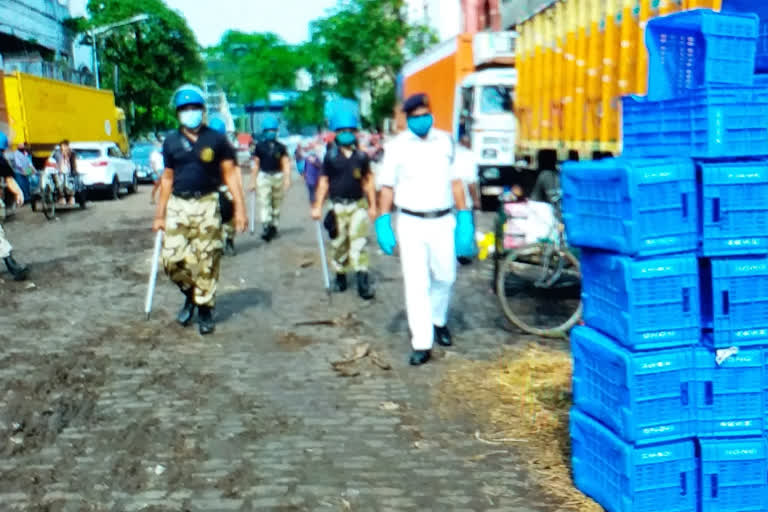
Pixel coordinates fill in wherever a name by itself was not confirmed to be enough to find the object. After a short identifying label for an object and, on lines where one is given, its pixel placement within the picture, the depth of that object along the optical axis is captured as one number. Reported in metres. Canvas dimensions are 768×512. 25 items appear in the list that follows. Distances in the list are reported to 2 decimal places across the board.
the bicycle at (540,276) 7.88
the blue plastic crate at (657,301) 3.99
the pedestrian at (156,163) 22.84
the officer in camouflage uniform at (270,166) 13.76
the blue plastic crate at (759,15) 5.14
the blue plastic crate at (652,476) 4.04
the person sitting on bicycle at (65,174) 21.25
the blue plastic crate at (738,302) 4.02
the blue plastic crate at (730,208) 4.02
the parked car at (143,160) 34.59
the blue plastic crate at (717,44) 4.03
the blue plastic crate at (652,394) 3.99
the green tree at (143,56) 57.44
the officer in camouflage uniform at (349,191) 9.82
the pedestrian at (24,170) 22.13
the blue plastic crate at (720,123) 3.99
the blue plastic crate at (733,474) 4.04
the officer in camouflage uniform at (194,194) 7.89
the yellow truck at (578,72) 9.43
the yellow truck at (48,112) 24.88
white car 24.67
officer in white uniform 6.78
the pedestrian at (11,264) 11.02
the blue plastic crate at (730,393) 4.03
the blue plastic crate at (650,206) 3.98
